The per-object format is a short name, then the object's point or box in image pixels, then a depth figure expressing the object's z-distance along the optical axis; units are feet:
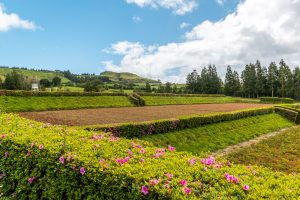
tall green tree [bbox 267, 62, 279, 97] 218.63
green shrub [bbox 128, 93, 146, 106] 104.13
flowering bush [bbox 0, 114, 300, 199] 9.21
